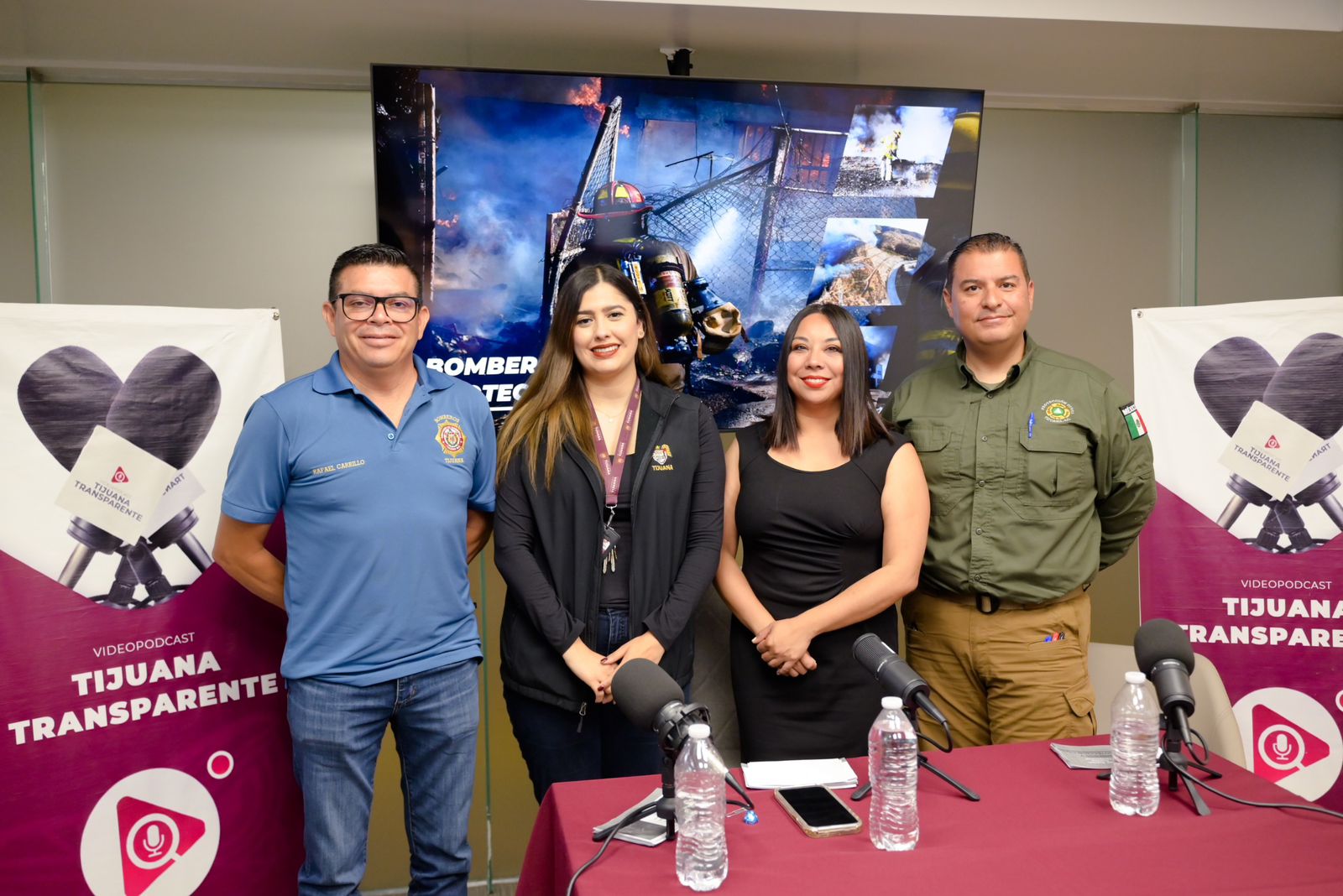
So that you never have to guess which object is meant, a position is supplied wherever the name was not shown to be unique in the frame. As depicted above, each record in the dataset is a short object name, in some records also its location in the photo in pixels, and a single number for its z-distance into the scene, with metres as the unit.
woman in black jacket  2.28
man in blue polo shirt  2.20
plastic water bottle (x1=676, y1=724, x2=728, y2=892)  1.47
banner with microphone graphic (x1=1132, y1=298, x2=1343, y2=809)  3.24
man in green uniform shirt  2.54
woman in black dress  2.41
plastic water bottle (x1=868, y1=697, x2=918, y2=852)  1.58
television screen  3.17
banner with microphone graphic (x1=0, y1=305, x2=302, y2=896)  2.45
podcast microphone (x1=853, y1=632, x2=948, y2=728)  1.63
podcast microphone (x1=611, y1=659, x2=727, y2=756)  1.52
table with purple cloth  1.47
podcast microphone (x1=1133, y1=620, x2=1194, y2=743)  1.75
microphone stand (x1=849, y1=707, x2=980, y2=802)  1.69
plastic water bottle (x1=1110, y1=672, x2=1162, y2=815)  1.69
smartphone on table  1.63
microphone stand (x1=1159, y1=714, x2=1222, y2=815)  1.74
